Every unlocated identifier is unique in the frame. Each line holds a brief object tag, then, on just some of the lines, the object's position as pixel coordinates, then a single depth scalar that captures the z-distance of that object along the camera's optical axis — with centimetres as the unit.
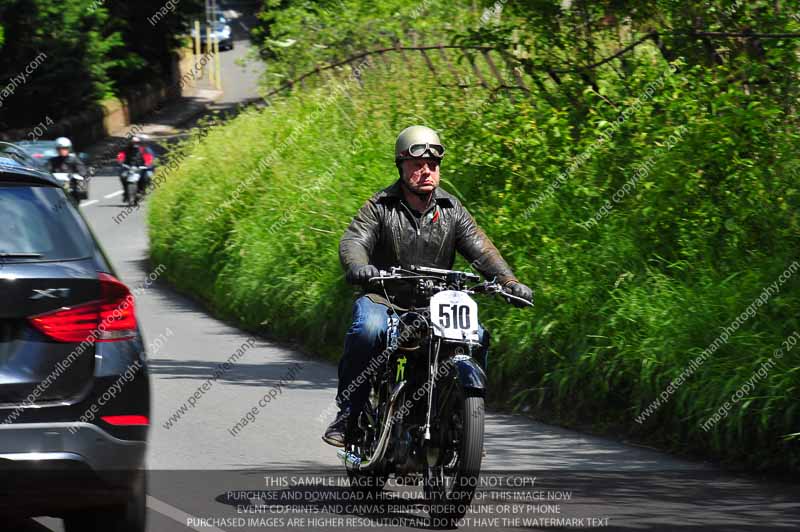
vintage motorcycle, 1305
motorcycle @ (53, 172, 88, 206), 5333
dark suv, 1077
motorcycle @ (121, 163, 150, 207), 6600
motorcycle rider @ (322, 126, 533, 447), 1443
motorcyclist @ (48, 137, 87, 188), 5484
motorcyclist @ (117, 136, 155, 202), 6681
